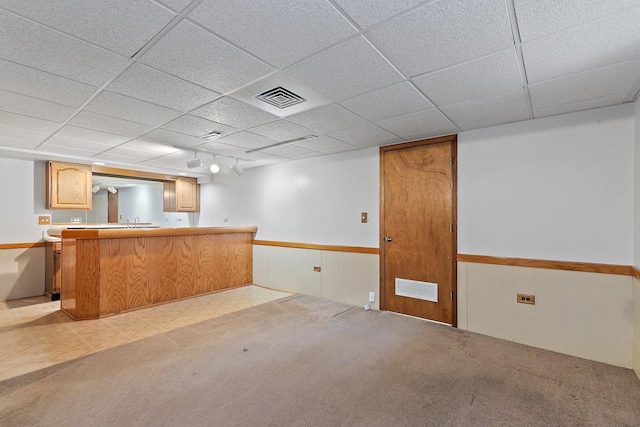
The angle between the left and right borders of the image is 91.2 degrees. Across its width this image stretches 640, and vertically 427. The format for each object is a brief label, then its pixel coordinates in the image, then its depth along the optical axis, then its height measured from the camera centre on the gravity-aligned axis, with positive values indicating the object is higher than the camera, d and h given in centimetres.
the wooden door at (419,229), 356 -17
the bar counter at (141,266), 366 -69
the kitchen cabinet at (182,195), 643 +42
